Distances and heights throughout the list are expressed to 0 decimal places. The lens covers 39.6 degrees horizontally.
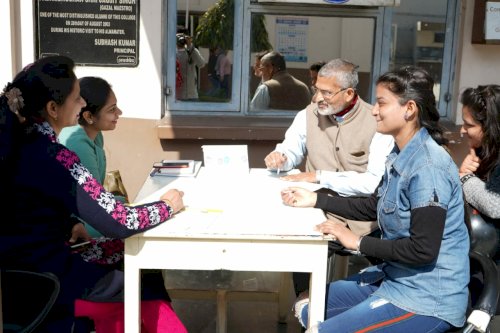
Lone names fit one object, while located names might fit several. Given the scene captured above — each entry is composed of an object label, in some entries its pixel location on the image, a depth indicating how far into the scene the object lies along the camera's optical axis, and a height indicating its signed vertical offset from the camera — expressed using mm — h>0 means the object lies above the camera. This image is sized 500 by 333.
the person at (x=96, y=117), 3395 -411
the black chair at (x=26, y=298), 2480 -945
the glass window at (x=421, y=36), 5434 +78
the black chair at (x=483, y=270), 2395 -824
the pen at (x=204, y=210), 2900 -708
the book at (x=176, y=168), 3646 -690
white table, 2588 -781
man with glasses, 3465 -505
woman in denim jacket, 2395 -649
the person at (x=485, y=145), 2951 -413
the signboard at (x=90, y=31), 5012 +24
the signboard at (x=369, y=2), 5137 +300
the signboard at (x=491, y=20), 5148 +207
